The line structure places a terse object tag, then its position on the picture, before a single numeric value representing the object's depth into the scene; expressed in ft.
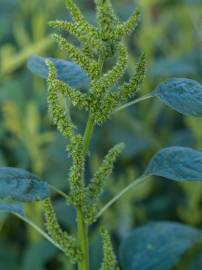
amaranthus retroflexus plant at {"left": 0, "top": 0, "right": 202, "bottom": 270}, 2.12
